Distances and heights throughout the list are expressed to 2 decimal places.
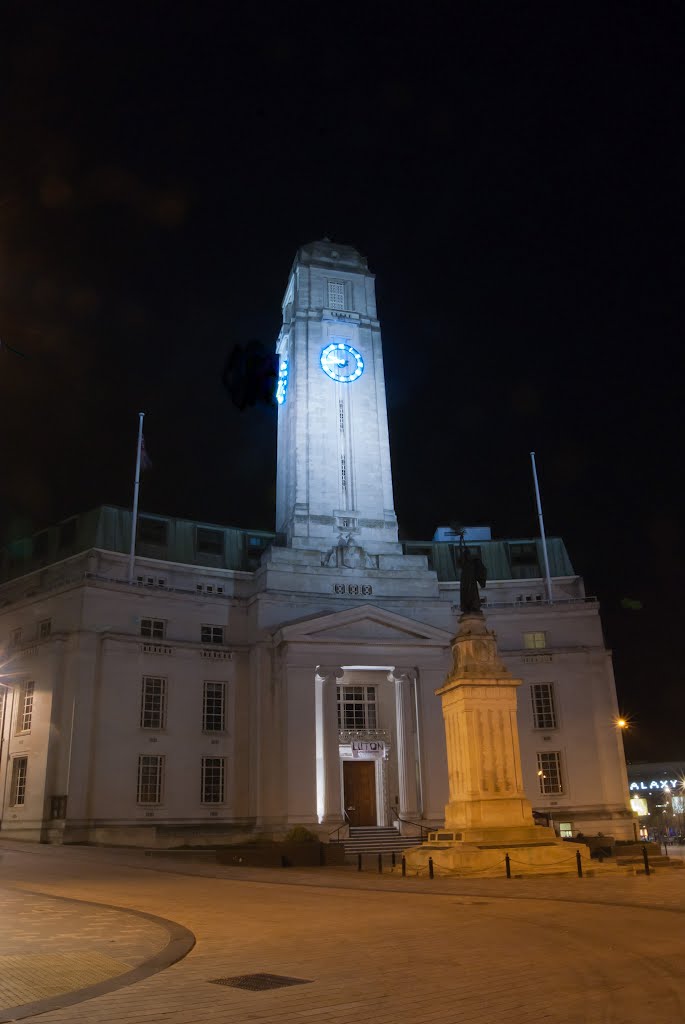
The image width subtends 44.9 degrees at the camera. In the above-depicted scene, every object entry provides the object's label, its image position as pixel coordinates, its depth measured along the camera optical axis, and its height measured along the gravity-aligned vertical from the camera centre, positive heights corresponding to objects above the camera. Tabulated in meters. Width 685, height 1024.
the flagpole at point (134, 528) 44.55 +14.05
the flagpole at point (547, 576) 50.41 +12.56
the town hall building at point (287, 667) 41.34 +6.78
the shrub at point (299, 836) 32.75 -1.37
